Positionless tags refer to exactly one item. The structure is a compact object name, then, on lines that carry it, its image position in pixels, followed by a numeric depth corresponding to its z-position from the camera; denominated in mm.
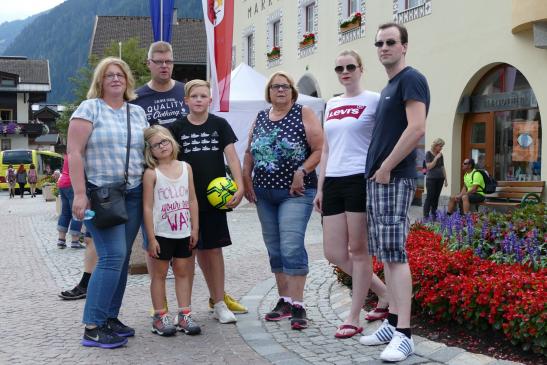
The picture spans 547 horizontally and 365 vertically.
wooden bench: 12113
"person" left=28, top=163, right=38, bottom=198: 32438
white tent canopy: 15586
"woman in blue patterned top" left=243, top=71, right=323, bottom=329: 5195
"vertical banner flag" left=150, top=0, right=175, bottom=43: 8391
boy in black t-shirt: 5266
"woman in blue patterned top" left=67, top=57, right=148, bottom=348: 4715
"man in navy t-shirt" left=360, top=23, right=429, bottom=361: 4199
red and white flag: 7887
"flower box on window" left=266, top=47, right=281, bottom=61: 24641
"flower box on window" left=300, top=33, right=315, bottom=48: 21578
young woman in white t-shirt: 4664
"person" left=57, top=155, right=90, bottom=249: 10068
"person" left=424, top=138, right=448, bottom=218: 13664
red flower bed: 4059
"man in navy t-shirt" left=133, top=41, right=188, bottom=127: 5547
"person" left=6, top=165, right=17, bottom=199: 32634
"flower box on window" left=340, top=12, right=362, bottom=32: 18317
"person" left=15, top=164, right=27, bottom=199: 33250
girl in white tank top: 4980
